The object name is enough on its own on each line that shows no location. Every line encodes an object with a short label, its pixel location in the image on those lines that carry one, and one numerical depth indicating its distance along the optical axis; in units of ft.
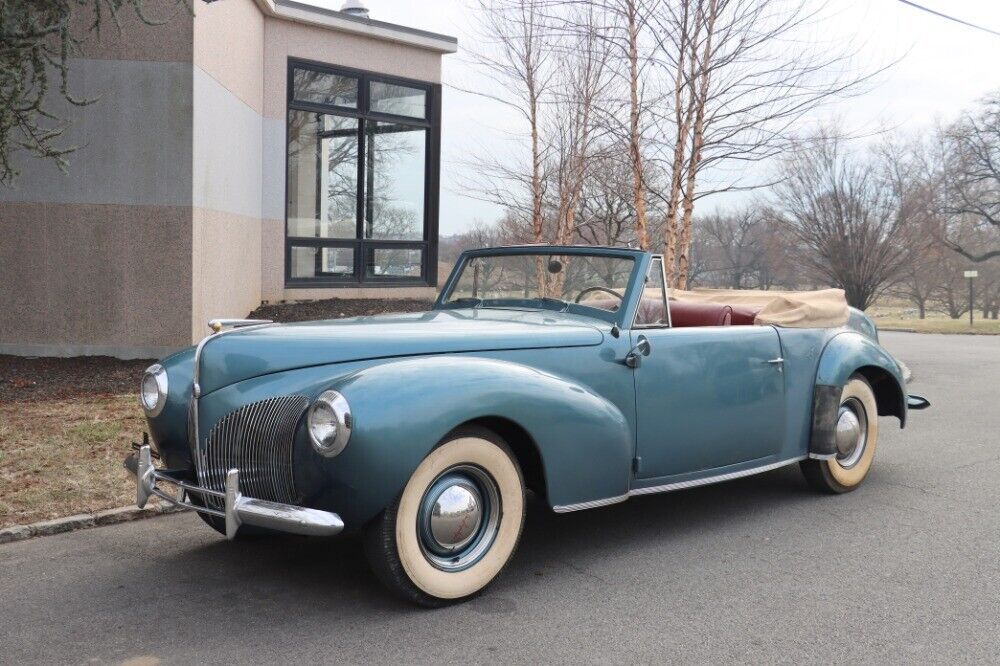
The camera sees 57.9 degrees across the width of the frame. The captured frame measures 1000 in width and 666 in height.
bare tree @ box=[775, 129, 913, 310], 102.17
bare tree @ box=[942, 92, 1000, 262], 138.82
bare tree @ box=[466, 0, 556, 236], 52.01
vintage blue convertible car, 11.16
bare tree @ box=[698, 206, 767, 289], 147.13
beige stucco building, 31.48
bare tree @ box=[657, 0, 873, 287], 37.22
